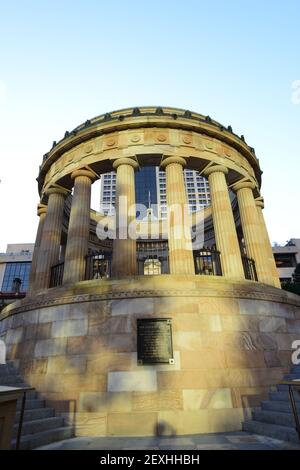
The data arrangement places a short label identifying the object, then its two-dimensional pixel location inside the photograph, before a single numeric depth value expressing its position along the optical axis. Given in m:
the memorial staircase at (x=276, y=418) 6.91
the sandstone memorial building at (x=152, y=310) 8.79
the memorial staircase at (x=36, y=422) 6.80
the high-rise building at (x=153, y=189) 115.81
